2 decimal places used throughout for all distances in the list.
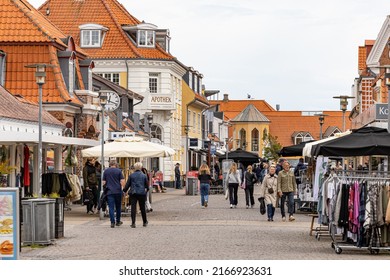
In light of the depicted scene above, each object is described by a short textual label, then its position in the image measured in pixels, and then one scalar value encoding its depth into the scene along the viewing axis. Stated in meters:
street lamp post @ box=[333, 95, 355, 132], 43.67
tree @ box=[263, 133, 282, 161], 124.00
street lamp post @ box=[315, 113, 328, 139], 56.25
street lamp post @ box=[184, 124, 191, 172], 78.87
